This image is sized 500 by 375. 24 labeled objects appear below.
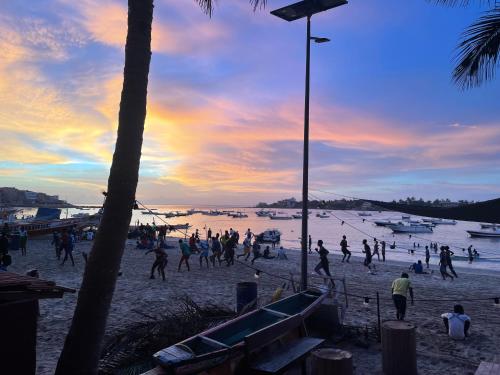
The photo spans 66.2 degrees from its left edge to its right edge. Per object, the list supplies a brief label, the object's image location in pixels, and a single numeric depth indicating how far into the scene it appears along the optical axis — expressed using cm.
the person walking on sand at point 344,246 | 2769
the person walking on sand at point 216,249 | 2245
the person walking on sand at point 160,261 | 1727
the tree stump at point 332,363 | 589
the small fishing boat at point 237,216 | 18012
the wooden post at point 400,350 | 719
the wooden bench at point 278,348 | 625
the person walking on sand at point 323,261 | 1698
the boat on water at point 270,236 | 5266
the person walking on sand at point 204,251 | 2223
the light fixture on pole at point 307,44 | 1068
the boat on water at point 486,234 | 7900
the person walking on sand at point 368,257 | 2449
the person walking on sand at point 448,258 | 2146
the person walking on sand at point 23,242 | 2482
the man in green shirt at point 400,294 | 1109
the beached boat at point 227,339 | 539
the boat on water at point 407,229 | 8829
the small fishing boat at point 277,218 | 16590
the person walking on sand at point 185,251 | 1995
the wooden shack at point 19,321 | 511
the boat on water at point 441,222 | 14852
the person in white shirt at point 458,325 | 985
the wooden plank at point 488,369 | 616
